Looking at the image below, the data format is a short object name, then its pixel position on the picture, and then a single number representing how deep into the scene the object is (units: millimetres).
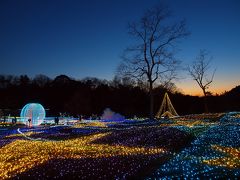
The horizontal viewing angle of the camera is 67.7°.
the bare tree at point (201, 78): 25651
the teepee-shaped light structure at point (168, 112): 23034
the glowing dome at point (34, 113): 19498
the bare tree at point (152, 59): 18280
